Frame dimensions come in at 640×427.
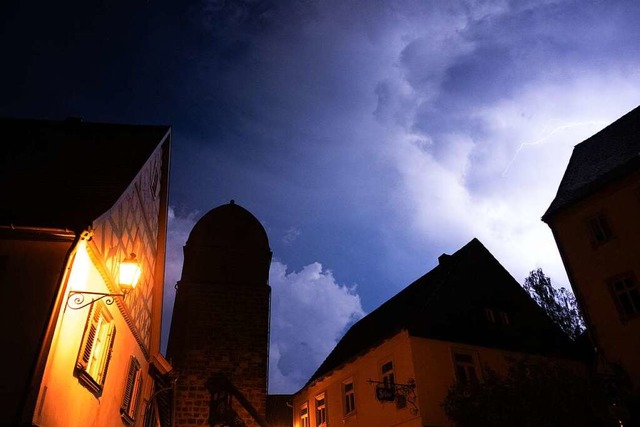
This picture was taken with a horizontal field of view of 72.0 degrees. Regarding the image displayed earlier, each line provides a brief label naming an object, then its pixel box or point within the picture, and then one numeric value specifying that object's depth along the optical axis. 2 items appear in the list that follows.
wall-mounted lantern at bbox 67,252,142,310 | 7.70
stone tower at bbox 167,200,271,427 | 19.34
